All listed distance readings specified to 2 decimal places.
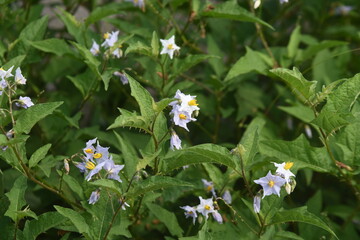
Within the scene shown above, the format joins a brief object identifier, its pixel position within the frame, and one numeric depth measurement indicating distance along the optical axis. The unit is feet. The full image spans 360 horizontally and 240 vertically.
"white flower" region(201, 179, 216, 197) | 6.48
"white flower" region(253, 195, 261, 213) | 6.13
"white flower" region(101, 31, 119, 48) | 6.66
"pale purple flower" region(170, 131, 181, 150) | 6.17
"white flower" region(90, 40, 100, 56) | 6.77
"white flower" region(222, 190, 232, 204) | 6.48
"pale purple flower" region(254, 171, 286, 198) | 6.08
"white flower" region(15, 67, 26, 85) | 6.26
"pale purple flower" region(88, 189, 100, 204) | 6.13
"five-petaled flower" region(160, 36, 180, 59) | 6.59
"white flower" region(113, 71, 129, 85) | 6.75
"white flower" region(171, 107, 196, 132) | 6.11
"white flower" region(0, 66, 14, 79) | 6.15
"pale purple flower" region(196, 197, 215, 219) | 6.33
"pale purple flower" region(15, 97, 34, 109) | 6.27
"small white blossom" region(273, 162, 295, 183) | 6.06
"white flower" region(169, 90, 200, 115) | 6.10
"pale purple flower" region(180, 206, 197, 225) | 6.39
